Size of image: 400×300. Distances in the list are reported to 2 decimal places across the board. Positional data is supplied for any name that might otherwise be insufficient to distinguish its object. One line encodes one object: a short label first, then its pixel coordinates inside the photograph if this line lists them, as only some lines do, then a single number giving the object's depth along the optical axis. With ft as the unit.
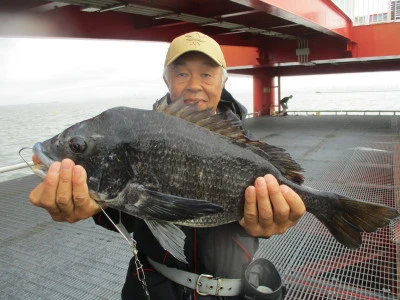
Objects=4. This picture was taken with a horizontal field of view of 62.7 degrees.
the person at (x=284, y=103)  60.48
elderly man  1.47
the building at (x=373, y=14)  34.61
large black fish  1.49
